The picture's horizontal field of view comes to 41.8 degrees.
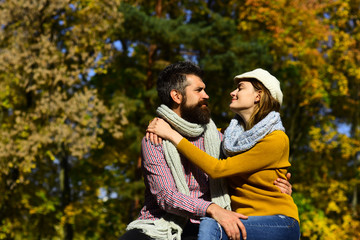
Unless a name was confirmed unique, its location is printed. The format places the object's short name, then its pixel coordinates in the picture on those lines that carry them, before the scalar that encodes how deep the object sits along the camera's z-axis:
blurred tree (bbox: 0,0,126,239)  11.25
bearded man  3.05
